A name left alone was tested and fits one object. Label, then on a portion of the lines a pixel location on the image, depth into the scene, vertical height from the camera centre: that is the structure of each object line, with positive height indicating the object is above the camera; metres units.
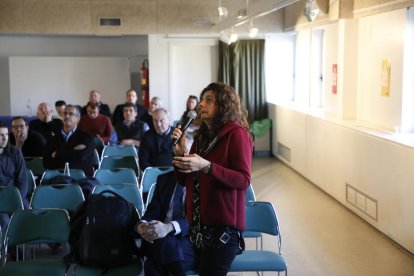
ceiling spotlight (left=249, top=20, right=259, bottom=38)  9.90 +0.58
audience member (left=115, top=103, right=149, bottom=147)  9.12 -0.82
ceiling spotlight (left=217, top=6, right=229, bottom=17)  10.24 +0.94
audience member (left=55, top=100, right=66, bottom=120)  10.56 -0.60
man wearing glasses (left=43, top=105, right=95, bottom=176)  7.13 -0.85
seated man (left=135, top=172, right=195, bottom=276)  4.45 -1.14
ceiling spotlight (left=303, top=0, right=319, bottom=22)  7.50 +0.67
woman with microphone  3.31 -0.58
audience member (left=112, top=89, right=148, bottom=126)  10.84 -0.68
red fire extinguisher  12.70 -0.28
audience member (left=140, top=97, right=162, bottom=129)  10.00 -0.70
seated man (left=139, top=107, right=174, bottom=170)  7.32 -0.86
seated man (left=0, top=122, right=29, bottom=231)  6.19 -0.93
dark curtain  12.20 +0.04
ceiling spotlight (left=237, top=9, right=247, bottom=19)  8.69 +0.76
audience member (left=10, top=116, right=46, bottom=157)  8.05 -0.87
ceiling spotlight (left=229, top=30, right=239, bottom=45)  10.28 +0.52
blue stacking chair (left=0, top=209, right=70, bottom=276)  4.80 -1.18
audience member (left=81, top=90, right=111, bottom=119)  10.77 -0.67
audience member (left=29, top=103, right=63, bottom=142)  9.05 -0.75
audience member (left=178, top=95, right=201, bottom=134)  10.43 -0.53
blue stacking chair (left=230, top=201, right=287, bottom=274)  4.48 -1.34
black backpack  4.53 -1.18
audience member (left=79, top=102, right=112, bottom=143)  9.58 -0.79
